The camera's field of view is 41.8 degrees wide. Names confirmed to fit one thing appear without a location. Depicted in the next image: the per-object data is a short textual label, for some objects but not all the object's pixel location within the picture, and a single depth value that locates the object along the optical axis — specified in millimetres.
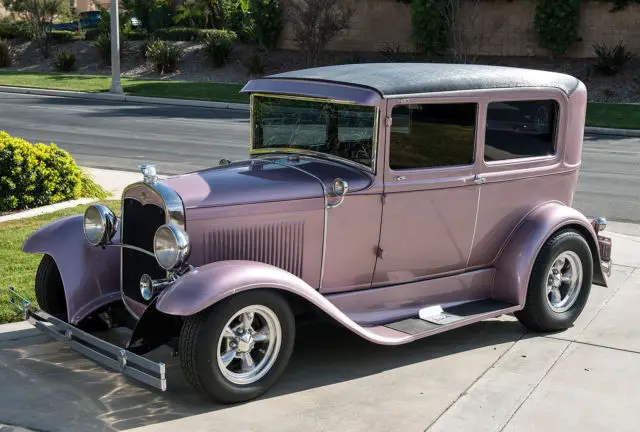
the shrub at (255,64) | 30172
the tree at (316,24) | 28672
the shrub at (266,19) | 31797
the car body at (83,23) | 41656
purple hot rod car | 4660
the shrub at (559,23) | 26828
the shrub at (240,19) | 32716
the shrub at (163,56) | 31297
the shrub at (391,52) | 29586
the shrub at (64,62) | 32934
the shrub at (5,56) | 34719
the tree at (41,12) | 34750
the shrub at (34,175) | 9164
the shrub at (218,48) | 31266
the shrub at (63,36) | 36656
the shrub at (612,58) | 25766
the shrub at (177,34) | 34406
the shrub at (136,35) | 35500
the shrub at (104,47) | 33125
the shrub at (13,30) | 37156
